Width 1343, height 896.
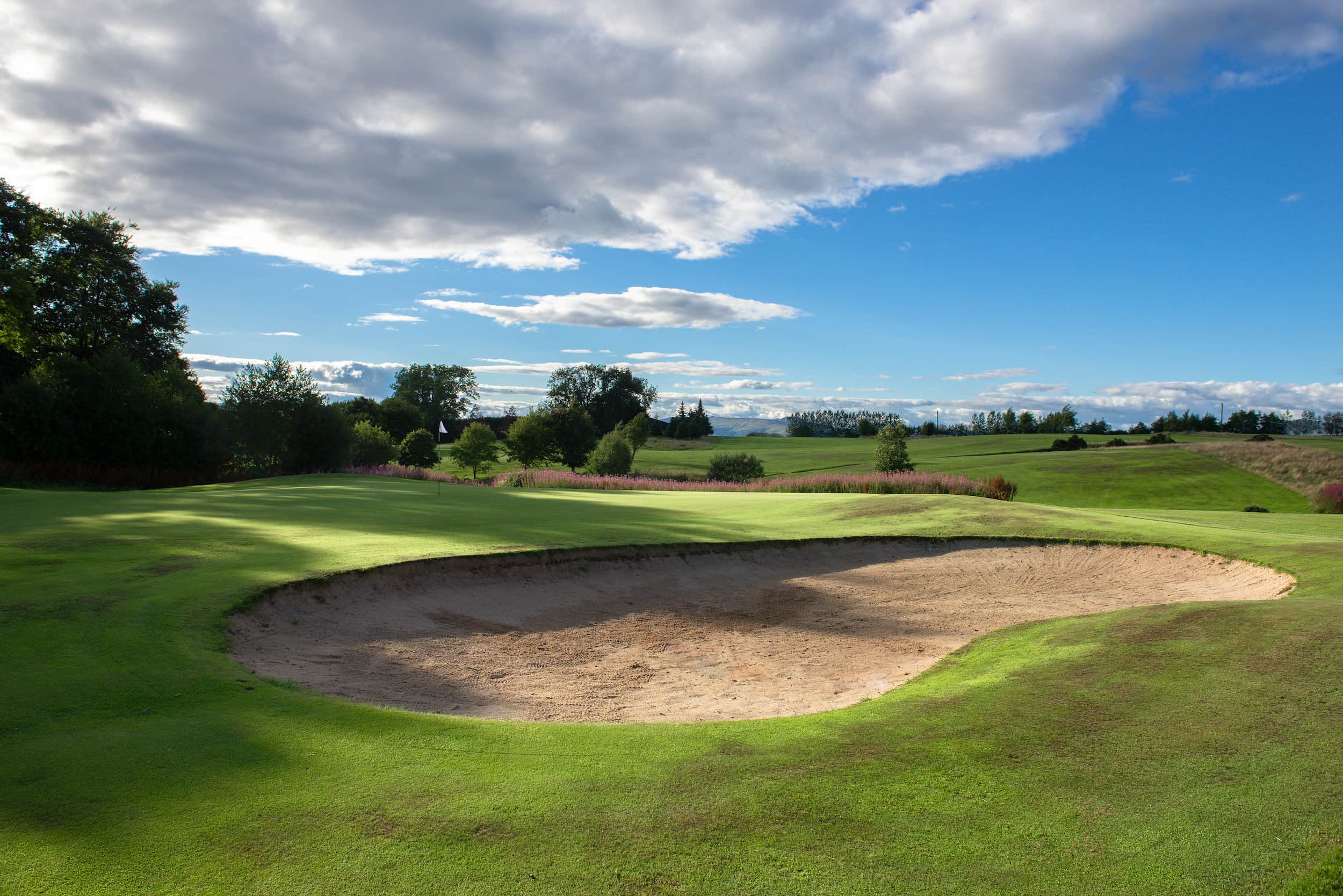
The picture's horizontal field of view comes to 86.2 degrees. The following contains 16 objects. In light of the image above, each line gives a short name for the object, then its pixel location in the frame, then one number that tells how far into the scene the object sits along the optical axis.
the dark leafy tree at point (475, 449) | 49.91
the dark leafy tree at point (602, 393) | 97.31
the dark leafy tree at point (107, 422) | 30.30
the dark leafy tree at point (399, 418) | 77.50
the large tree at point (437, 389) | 108.38
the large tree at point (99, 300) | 42.78
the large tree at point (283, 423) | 34.31
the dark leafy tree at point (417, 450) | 64.38
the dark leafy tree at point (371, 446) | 42.81
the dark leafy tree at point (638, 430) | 62.56
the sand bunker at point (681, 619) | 7.32
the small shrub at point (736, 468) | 46.88
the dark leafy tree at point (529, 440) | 54.47
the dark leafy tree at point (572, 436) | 60.31
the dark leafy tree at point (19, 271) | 35.84
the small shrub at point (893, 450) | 40.28
